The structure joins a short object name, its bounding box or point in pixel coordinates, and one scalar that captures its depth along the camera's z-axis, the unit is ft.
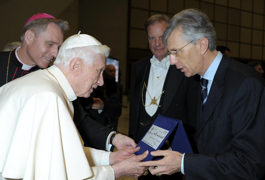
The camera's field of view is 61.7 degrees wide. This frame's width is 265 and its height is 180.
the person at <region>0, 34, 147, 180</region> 4.34
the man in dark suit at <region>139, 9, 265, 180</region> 4.55
